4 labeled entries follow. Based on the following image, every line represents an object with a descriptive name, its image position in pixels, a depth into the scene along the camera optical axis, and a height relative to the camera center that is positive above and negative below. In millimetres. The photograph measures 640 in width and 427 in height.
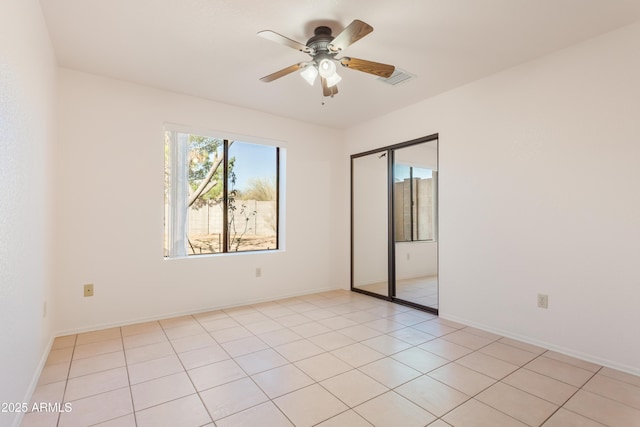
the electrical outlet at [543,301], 2662 -714
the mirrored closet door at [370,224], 4332 -80
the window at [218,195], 3611 +299
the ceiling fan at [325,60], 2041 +1153
